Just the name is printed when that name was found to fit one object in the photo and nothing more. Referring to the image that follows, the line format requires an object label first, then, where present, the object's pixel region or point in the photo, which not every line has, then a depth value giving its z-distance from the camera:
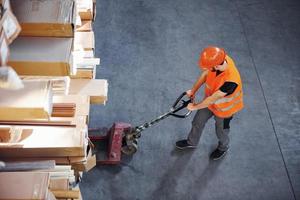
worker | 4.24
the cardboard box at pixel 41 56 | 2.79
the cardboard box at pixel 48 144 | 3.58
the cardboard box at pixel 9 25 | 2.32
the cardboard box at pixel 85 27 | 4.76
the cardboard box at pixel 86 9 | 4.62
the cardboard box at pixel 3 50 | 2.28
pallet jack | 5.21
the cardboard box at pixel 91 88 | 4.61
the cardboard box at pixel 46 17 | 2.82
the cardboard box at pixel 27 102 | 2.80
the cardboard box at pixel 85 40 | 4.60
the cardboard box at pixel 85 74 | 4.64
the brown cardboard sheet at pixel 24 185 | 2.81
